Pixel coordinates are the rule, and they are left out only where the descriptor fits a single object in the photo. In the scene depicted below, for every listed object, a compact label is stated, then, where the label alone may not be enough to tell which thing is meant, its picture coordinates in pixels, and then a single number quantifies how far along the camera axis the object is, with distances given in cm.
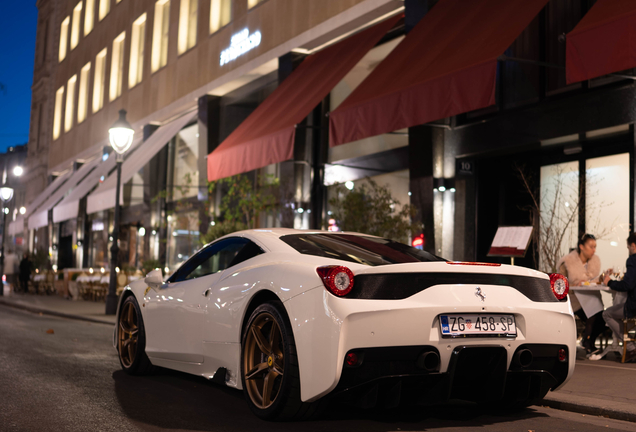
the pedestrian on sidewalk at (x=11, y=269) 3047
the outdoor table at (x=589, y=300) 916
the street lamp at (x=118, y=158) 1688
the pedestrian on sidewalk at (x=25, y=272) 2964
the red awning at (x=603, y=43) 813
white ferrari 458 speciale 462
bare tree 1175
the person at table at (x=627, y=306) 848
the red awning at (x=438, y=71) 985
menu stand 986
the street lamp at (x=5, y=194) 2747
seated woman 956
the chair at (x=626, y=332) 857
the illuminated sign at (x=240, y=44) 2052
